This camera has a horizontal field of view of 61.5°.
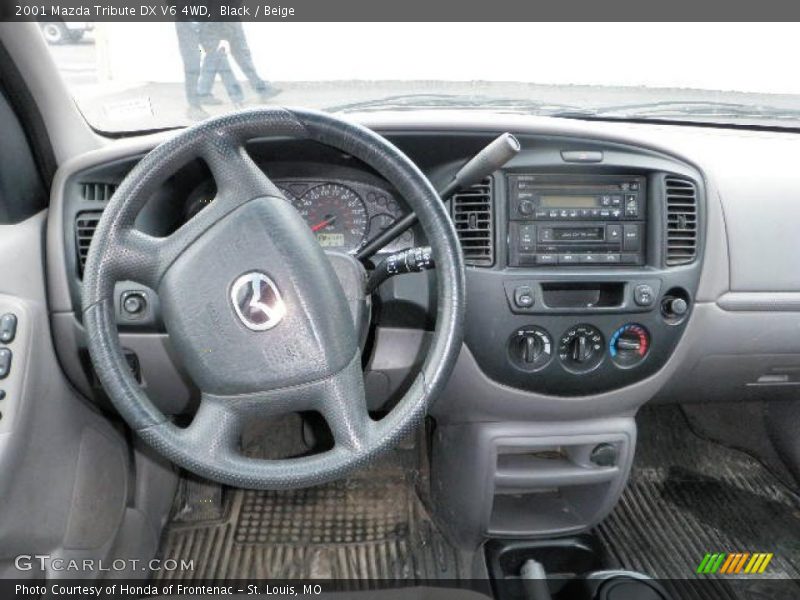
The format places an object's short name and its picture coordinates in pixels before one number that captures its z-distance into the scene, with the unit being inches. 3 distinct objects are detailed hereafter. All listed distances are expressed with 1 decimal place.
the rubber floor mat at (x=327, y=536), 78.5
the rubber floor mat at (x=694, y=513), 77.7
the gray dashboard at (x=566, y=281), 59.9
